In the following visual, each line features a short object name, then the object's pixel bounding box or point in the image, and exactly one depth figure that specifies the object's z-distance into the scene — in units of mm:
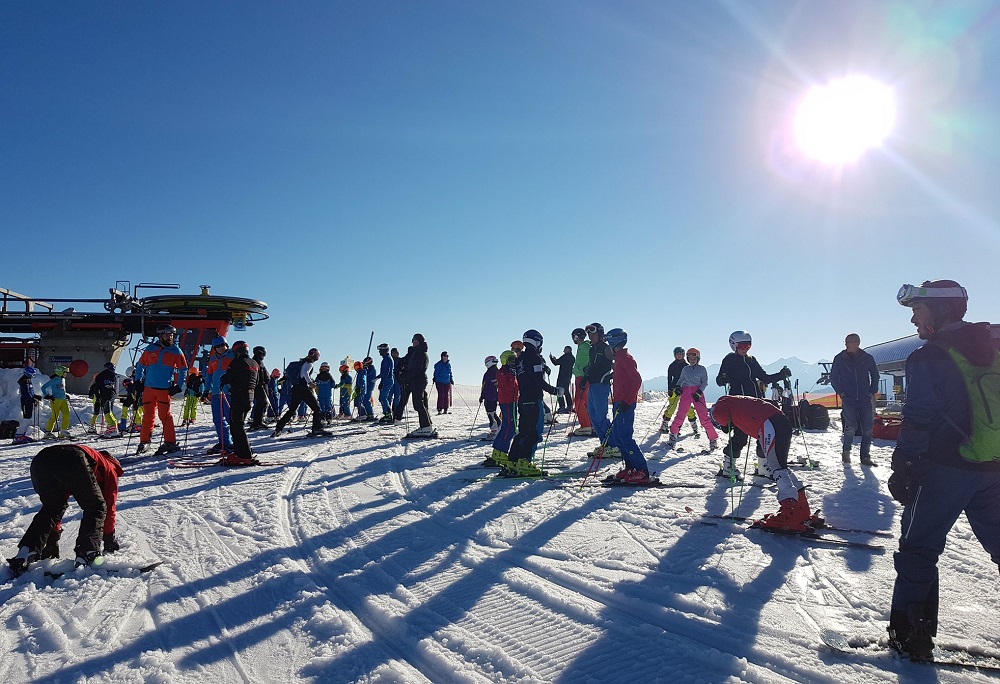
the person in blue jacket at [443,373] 18250
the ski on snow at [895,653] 2535
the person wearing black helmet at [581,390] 11625
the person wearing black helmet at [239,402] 8844
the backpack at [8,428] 13633
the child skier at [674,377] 11930
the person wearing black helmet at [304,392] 12695
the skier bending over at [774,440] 4574
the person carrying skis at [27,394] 13977
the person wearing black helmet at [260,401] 13839
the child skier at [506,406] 8180
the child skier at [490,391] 12805
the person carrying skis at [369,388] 17359
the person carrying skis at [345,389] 18861
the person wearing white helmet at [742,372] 7918
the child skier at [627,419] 6852
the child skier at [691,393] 10023
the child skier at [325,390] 16172
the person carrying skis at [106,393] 14727
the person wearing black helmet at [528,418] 7637
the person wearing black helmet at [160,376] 9703
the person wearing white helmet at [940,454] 2613
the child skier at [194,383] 9656
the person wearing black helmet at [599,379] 8367
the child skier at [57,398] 13383
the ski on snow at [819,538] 4223
